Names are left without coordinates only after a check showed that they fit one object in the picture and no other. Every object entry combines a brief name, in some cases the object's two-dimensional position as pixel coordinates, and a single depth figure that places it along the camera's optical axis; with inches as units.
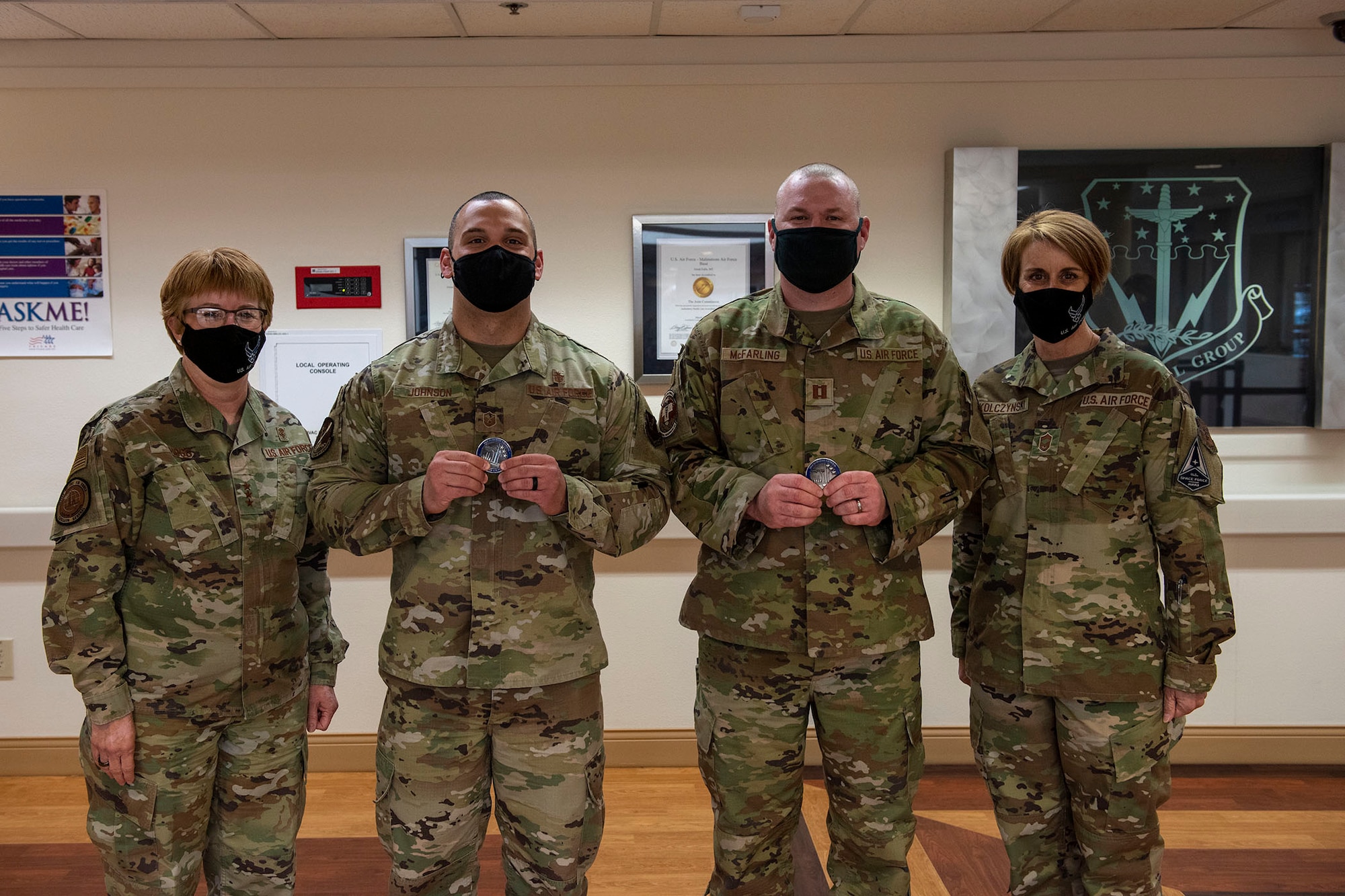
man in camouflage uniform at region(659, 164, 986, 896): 78.6
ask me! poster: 133.8
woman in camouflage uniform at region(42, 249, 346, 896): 74.9
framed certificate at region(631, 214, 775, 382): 135.2
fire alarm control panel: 135.8
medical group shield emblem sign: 134.3
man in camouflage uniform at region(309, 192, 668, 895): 75.5
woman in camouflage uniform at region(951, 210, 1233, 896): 80.6
